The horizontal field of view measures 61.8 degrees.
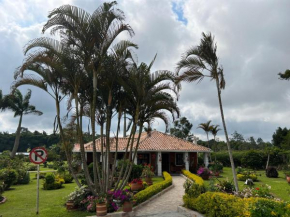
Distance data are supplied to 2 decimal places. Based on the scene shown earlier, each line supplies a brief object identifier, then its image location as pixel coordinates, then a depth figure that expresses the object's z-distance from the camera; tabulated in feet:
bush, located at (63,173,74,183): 59.47
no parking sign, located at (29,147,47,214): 26.61
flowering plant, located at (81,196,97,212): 25.88
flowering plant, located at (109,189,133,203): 25.72
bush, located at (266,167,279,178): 63.72
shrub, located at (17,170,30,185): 59.42
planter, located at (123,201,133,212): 25.53
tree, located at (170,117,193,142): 147.95
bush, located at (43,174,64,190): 48.61
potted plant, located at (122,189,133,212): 25.54
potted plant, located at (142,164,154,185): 48.62
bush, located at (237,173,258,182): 55.30
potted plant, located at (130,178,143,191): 39.96
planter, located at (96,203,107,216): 23.39
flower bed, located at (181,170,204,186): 49.49
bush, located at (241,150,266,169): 89.04
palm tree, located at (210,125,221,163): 90.41
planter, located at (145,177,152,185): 48.53
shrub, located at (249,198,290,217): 15.44
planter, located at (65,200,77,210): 27.09
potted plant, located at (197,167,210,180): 61.82
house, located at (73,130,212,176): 72.72
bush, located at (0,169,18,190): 46.11
